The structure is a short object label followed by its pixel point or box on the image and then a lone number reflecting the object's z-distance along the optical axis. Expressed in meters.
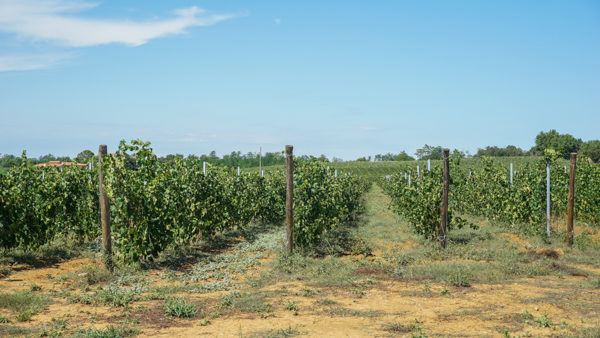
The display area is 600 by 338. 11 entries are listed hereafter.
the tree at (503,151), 90.38
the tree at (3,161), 34.22
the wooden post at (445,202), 14.70
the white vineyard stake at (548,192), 16.64
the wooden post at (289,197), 13.47
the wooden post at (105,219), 11.81
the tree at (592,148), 69.63
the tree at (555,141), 83.38
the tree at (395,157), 92.76
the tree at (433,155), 54.35
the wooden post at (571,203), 15.38
